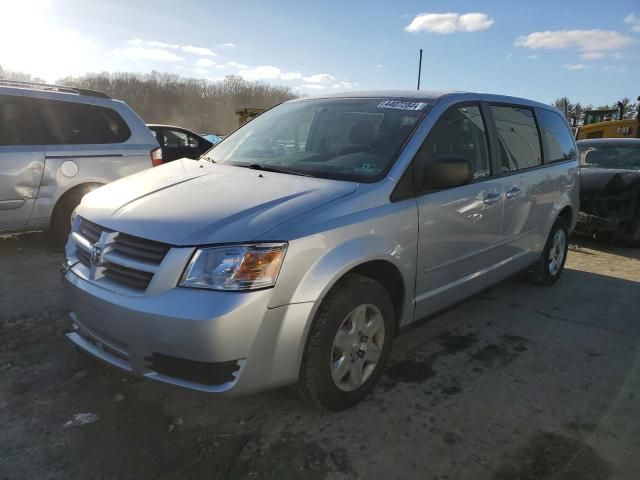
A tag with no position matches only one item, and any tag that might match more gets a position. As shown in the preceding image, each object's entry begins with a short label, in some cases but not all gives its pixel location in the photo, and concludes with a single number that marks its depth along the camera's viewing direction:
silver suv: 5.15
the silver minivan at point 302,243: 2.24
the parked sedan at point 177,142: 10.00
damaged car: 6.76
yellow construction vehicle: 11.87
